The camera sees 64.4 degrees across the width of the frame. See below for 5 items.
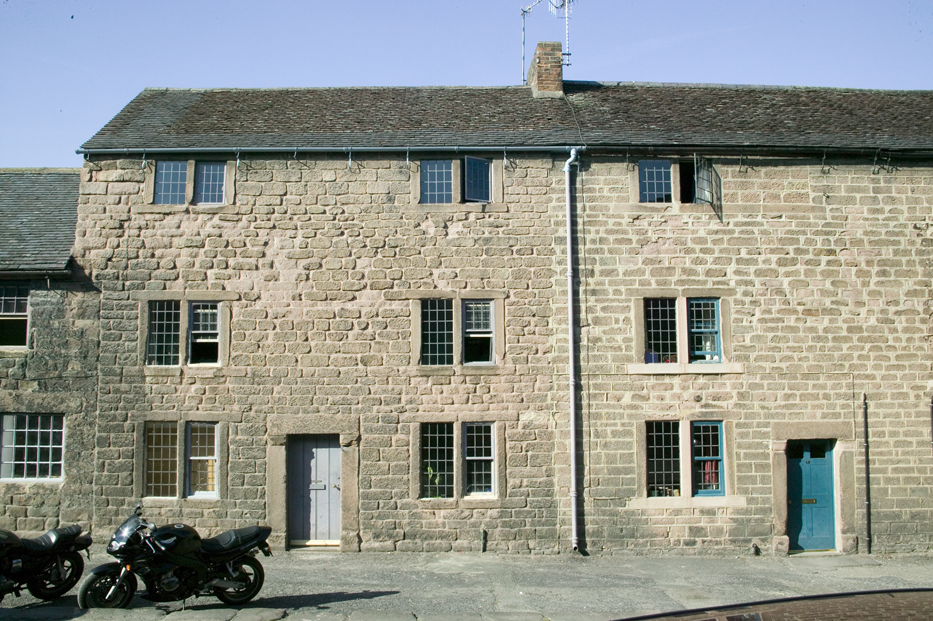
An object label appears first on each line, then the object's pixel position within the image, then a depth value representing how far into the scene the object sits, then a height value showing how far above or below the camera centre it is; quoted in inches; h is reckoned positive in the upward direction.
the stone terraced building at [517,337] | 522.6 +38.6
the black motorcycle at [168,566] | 362.6 -87.3
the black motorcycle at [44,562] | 368.2 -88.0
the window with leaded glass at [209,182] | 546.6 +153.0
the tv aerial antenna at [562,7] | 681.4 +354.7
